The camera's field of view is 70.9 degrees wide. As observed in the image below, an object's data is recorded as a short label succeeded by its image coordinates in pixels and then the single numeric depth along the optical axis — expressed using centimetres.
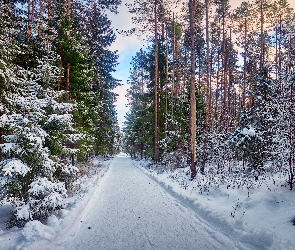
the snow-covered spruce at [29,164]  511
